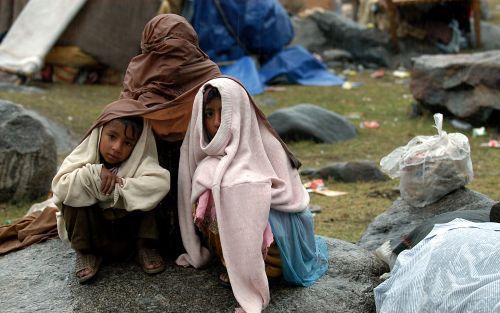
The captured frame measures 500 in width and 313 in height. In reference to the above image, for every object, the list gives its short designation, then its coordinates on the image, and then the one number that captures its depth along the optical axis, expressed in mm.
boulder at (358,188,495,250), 11484
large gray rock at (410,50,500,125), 22000
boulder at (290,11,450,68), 34562
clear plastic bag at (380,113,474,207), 11555
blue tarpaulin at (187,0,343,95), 29719
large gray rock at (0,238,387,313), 8719
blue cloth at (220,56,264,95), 29187
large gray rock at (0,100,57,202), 15641
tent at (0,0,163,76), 27844
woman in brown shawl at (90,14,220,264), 9375
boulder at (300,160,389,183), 17672
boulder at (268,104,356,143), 21594
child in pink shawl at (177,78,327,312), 8344
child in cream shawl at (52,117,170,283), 8594
